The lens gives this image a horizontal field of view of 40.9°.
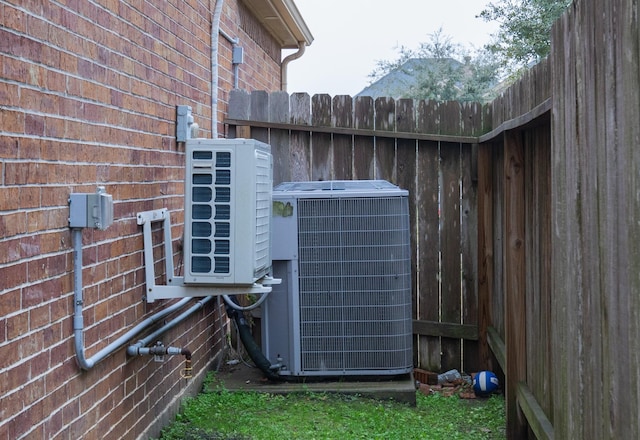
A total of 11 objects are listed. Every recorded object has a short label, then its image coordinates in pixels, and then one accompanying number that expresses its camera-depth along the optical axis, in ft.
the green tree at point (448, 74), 70.95
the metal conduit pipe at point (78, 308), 11.71
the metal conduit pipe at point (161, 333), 14.64
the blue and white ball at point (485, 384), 20.58
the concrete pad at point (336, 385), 19.43
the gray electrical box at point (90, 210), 11.60
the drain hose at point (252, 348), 19.81
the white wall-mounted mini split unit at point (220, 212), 15.61
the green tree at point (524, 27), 56.75
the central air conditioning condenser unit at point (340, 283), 19.65
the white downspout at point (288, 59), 37.47
